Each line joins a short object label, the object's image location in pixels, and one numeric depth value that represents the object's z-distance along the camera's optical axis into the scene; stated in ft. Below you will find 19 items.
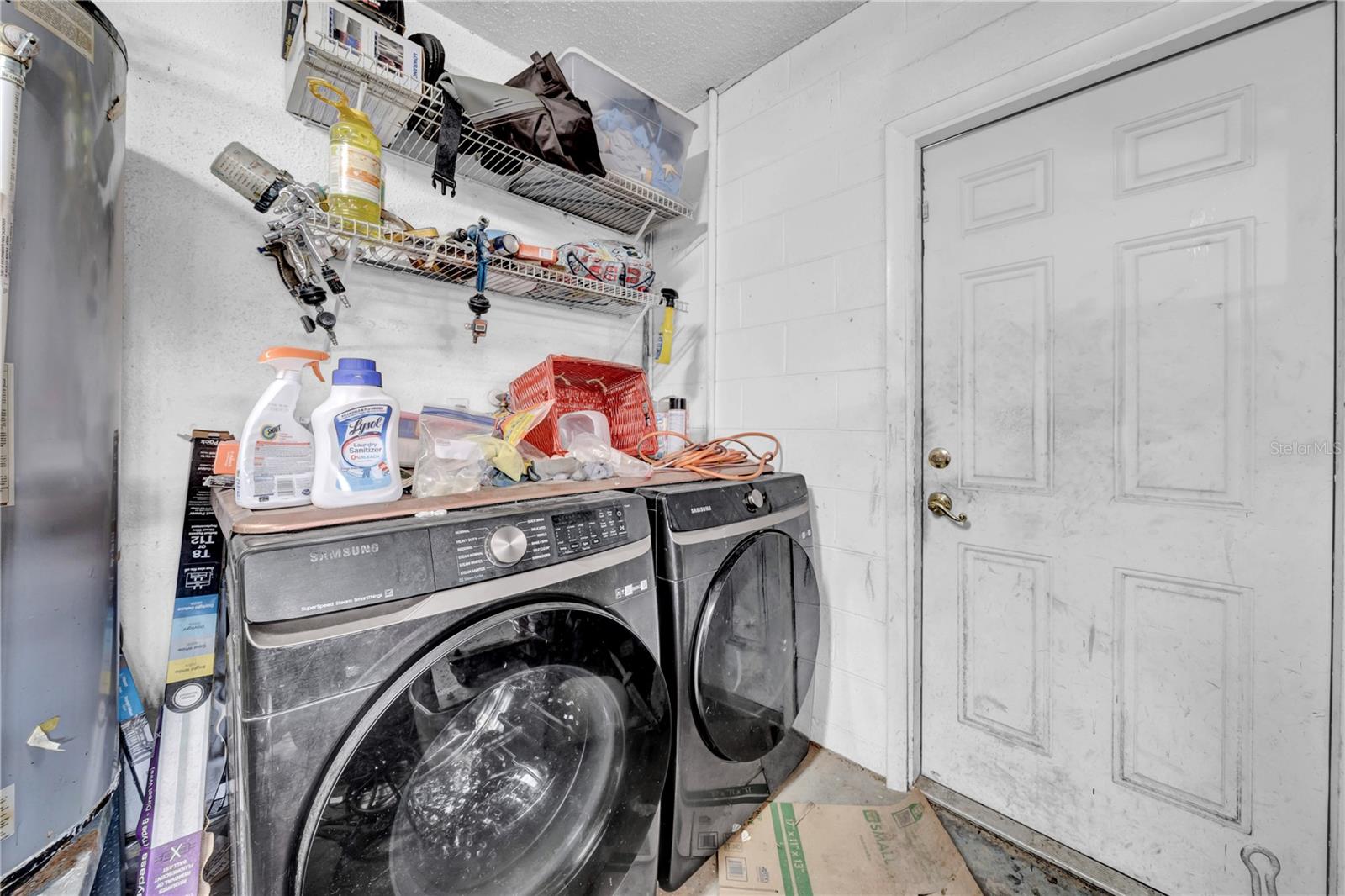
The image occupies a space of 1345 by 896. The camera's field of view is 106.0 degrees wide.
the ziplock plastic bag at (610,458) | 4.42
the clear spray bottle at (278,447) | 2.79
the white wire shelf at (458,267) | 3.80
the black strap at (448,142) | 4.14
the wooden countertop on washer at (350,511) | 2.36
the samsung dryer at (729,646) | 3.70
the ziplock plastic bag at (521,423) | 4.19
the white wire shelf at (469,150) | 4.02
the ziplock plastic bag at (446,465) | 3.28
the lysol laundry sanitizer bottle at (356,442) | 2.78
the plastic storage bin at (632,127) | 5.11
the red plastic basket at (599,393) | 5.26
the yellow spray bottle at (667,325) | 6.24
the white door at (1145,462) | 3.50
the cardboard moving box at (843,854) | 4.03
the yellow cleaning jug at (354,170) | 3.74
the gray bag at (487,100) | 4.20
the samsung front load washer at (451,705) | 2.12
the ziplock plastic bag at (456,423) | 4.25
